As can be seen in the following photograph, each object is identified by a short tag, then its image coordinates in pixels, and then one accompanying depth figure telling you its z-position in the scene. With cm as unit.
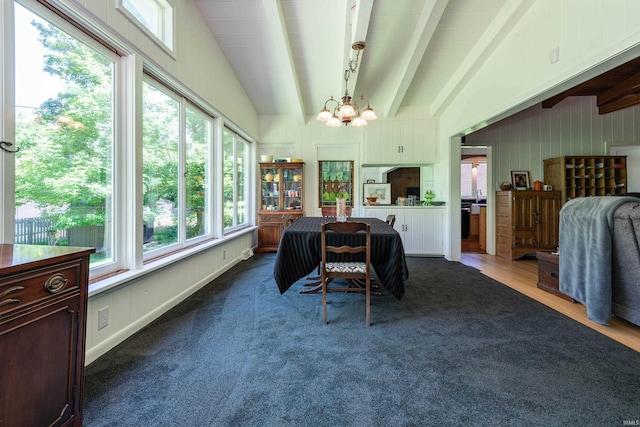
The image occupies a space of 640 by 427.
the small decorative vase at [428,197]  516
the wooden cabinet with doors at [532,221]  473
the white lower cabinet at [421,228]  499
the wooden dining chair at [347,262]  222
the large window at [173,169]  254
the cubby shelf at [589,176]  477
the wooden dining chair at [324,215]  331
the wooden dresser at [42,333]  88
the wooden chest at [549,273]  296
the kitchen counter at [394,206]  496
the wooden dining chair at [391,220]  327
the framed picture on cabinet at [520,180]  511
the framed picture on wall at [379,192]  560
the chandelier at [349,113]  300
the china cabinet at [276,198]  532
